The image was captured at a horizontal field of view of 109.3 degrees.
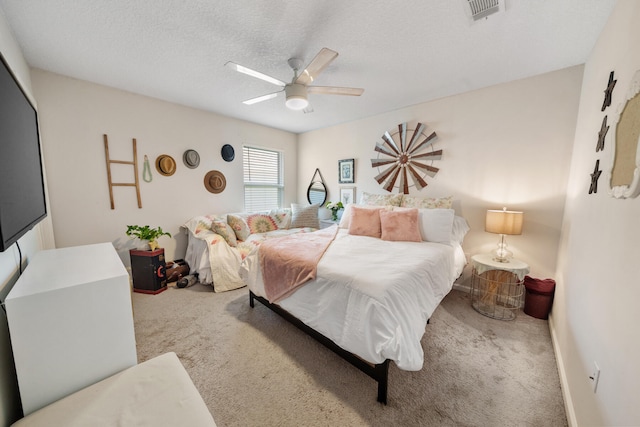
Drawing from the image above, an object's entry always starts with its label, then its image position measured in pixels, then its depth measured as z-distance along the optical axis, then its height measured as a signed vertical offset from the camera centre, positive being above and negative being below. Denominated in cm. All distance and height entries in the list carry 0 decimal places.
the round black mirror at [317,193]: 444 -8
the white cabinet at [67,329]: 83 -57
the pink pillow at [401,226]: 248 -40
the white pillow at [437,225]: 245 -37
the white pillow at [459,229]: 256 -44
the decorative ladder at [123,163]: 271 +21
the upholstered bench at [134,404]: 73 -76
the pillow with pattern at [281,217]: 397 -52
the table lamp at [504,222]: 223 -31
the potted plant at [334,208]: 398 -33
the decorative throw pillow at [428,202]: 274 -15
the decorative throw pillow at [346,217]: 300 -39
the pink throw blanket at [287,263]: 175 -61
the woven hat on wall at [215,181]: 360 +10
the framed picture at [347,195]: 396 -10
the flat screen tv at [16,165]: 88 +10
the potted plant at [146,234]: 273 -58
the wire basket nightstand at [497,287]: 226 -101
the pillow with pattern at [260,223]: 365 -58
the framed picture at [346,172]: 392 +31
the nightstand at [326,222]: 410 -62
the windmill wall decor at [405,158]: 309 +46
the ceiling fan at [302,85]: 170 +91
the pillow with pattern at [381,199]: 308 -13
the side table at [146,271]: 270 -100
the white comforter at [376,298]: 128 -72
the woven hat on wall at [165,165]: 310 +31
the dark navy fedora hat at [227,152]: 372 +58
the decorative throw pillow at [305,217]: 408 -51
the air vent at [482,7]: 139 +116
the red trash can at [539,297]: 223 -104
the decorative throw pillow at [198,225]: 317 -54
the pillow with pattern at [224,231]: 315 -60
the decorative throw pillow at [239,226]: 344 -58
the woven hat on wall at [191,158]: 332 +42
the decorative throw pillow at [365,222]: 270 -40
